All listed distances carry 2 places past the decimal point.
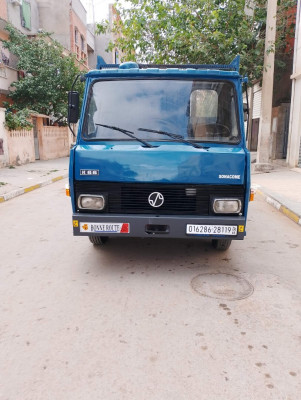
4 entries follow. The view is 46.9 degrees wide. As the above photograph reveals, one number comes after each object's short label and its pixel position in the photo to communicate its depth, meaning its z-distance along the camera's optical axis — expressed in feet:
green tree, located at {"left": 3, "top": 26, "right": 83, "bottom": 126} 62.90
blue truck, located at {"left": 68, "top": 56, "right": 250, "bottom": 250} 12.34
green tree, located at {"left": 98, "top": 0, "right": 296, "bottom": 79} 45.11
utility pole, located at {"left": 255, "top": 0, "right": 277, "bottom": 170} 42.80
